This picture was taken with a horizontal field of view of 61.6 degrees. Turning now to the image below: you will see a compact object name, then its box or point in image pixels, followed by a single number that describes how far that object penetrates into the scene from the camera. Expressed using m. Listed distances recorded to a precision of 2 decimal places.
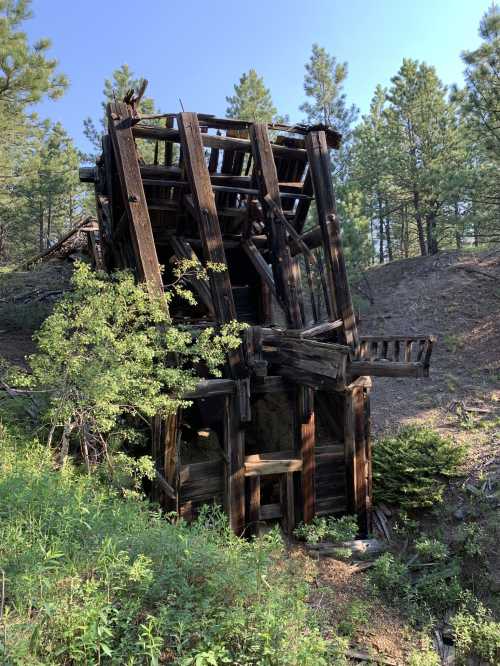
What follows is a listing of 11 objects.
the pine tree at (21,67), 10.92
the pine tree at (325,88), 20.19
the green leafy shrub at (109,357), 5.11
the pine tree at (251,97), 19.45
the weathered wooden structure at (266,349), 6.56
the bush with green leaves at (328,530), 6.92
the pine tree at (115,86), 19.52
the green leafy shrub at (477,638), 4.98
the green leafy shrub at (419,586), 5.85
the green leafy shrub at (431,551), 6.66
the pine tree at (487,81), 11.81
